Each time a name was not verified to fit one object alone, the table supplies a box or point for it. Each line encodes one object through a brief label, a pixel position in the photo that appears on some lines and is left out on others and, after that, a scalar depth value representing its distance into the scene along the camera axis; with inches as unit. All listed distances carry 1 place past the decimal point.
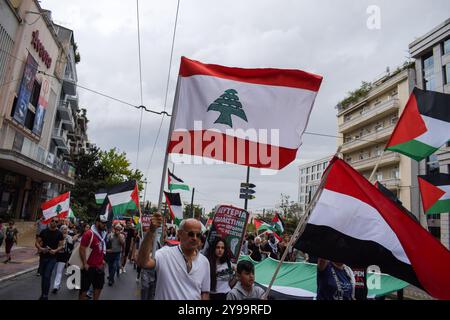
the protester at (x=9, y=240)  512.7
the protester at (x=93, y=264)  256.8
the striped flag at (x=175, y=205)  521.7
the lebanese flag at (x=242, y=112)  156.1
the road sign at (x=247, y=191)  618.2
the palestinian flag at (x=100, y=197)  541.0
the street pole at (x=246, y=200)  630.8
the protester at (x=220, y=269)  198.8
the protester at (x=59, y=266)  328.0
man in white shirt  112.5
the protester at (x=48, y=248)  279.0
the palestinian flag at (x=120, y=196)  363.3
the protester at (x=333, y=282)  158.2
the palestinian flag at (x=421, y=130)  209.3
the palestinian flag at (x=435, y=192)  276.5
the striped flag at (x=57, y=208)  519.8
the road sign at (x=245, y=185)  623.1
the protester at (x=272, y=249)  447.9
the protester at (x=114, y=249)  387.9
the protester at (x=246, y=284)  141.8
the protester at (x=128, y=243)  483.7
